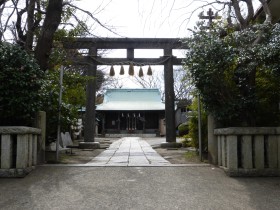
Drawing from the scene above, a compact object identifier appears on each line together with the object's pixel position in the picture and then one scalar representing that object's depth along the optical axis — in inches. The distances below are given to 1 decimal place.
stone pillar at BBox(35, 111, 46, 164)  202.6
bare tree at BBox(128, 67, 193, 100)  970.5
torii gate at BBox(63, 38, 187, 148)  414.9
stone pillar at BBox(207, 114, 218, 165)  207.8
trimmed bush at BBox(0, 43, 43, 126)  176.9
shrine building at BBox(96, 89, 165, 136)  1018.1
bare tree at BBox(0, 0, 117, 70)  237.1
